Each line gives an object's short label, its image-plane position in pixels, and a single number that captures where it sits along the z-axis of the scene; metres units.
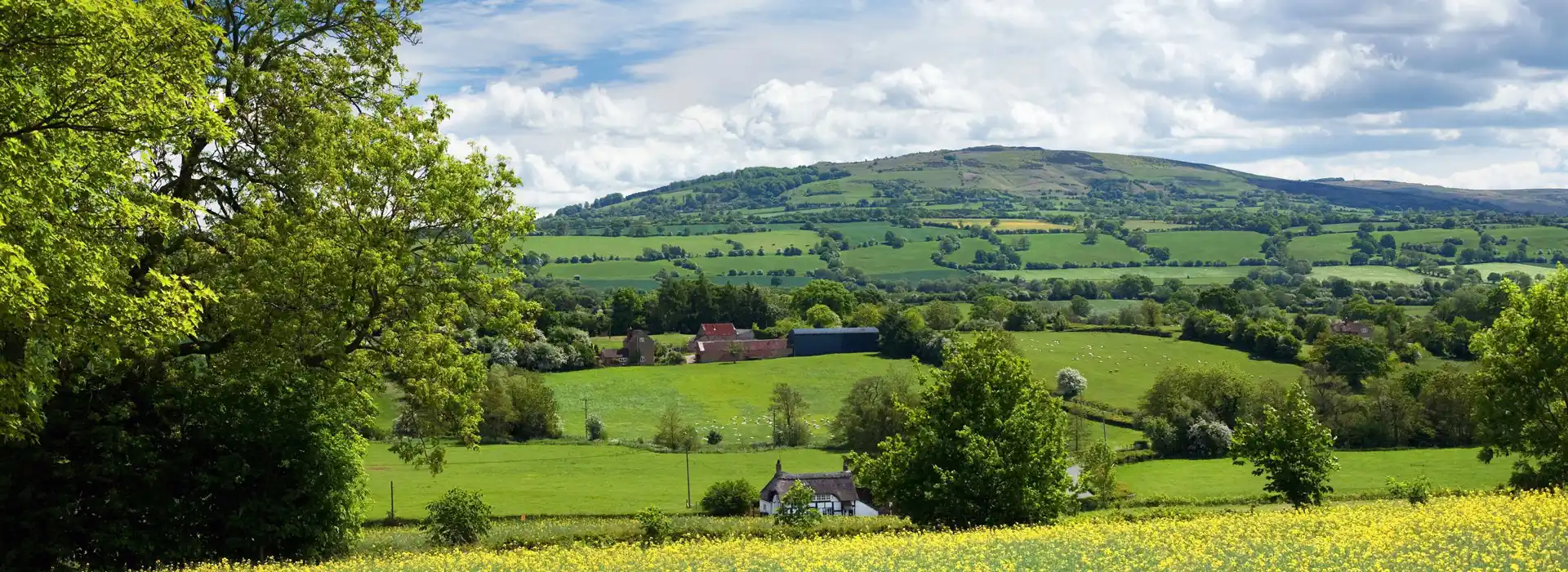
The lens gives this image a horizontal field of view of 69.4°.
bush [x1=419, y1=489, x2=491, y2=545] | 41.38
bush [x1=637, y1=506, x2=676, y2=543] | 47.00
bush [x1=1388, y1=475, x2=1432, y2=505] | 49.55
